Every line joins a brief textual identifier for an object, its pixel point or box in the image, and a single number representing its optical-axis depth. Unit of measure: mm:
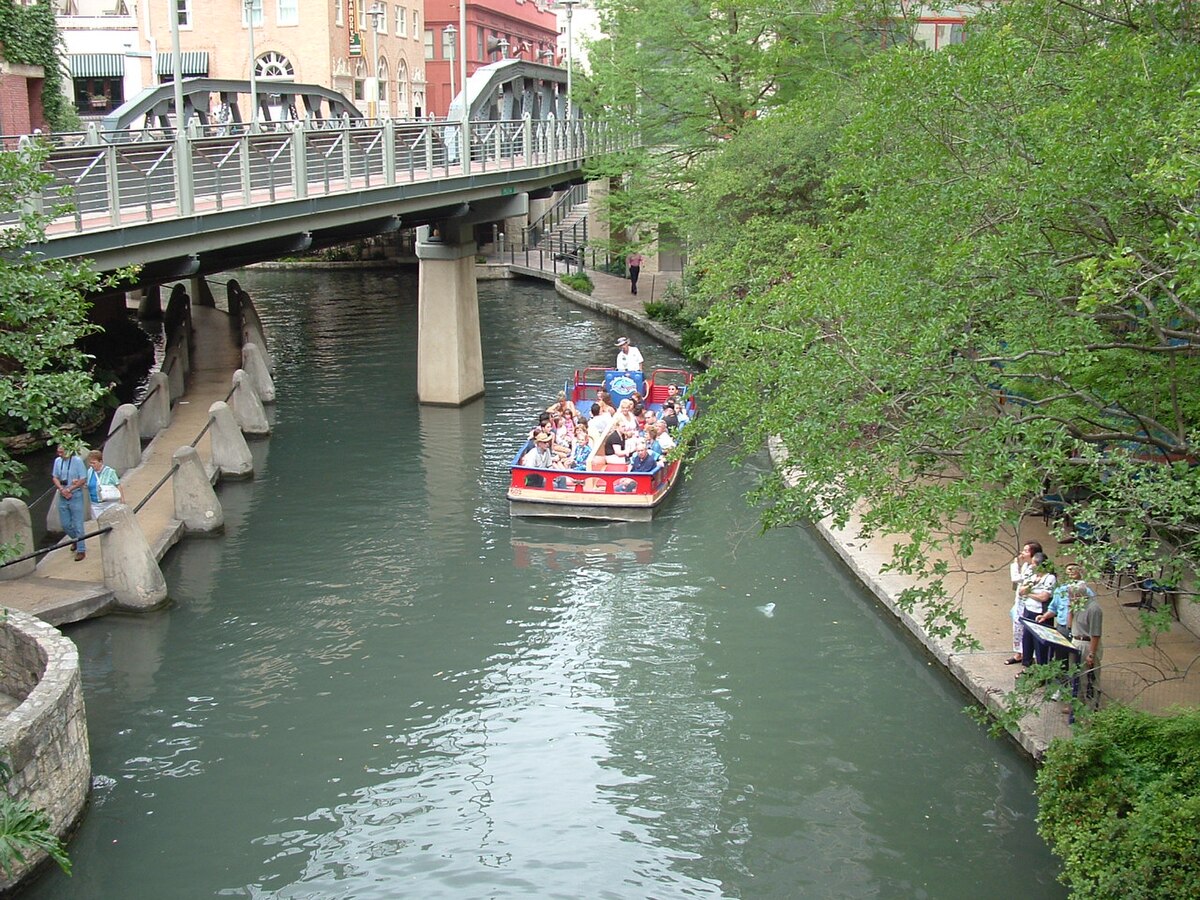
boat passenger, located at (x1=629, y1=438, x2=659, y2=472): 21844
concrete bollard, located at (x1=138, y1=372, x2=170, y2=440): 26078
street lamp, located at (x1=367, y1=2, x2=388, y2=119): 58688
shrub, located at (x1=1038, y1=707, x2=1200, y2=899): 8938
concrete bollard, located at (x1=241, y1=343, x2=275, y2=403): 31125
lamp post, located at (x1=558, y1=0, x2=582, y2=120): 44812
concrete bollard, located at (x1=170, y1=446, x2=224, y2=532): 20469
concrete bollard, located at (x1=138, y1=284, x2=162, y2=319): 42219
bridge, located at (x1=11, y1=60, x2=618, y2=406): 19422
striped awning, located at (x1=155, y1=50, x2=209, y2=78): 64250
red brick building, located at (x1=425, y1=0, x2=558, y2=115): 79062
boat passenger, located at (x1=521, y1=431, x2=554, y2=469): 22062
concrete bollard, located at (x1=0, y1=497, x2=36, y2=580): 17281
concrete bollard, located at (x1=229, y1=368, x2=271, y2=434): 27953
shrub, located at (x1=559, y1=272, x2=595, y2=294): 49719
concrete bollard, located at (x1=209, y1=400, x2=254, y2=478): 24250
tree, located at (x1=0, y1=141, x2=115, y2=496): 11266
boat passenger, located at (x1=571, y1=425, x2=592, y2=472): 22375
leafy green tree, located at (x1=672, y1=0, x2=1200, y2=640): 9844
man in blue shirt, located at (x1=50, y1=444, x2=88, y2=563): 17781
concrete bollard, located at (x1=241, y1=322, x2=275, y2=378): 33562
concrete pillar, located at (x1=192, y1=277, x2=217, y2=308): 37219
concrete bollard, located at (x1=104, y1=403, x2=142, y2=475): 22781
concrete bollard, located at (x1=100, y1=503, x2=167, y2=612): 17141
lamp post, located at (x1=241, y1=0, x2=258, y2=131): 39625
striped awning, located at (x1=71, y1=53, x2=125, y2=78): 63250
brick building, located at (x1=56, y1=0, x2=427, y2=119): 63031
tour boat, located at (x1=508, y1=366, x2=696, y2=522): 21641
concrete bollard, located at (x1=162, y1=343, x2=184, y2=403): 29181
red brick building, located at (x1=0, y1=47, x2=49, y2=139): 33750
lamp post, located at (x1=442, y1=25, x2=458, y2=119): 77738
